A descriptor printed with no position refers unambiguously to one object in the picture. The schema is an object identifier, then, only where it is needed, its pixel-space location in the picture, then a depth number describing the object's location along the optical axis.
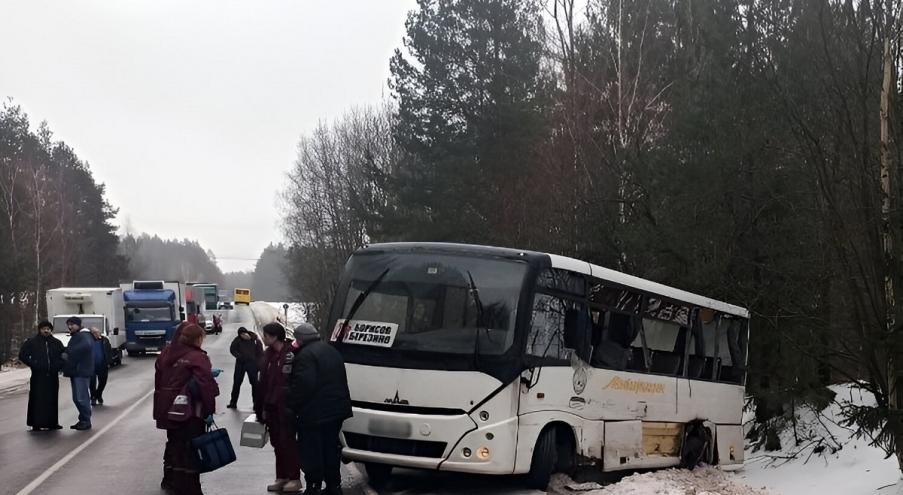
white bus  9.64
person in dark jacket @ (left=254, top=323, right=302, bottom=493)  10.07
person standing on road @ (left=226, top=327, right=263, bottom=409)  19.16
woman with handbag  8.76
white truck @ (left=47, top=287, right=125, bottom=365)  38.00
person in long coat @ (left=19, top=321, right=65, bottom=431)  15.25
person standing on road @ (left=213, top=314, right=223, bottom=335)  74.32
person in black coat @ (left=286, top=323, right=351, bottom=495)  9.09
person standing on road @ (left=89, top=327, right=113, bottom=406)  18.59
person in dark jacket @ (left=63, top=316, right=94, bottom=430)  15.59
